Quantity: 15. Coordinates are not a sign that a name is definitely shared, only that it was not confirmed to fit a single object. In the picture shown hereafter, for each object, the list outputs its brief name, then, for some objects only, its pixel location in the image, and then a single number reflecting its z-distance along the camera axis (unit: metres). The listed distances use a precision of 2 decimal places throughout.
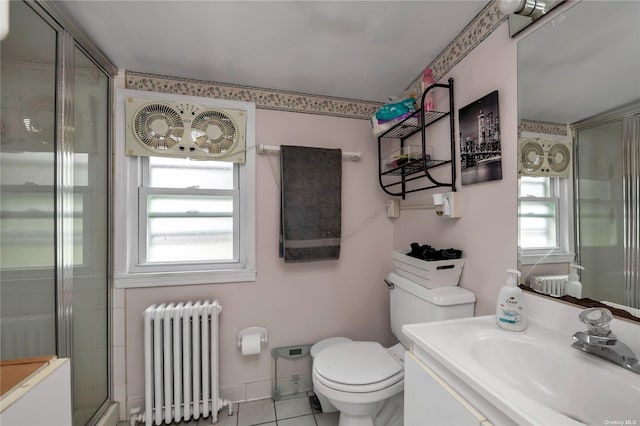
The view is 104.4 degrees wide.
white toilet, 1.13
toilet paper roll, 1.55
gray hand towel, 1.65
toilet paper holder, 1.62
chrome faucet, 0.64
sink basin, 0.56
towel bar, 1.65
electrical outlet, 1.23
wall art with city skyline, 1.05
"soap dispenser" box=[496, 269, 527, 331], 0.89
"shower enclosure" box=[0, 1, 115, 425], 0.89
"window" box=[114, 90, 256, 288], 1.51
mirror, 0.70
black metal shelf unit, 1.28
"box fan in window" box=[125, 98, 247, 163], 1.50
